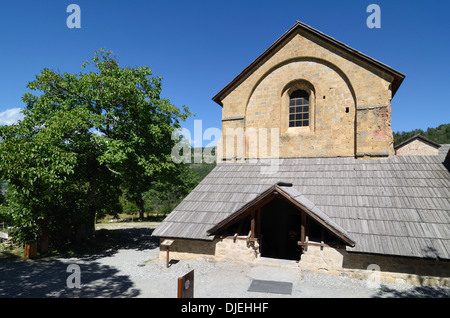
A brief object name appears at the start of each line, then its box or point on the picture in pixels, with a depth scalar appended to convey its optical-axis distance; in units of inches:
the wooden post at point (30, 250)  456.1
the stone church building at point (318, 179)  321.1
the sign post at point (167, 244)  372.5
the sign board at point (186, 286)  209.3
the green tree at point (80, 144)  420.2
